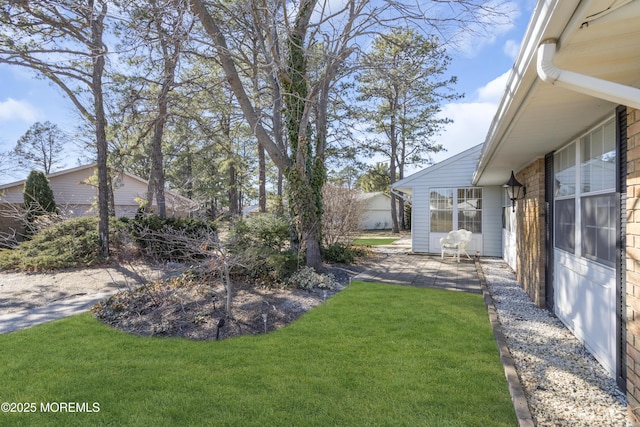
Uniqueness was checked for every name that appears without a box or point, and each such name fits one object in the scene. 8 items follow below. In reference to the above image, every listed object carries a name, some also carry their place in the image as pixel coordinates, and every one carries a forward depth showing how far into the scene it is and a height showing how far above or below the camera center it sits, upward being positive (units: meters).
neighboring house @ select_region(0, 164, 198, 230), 16.22 +1.43
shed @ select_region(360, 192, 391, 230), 29.33 +0.25
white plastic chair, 10.18 -0.82
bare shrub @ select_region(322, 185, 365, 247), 10.91 -0.01
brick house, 1.84 +0.59
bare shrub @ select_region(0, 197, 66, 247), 9.87 -0.08
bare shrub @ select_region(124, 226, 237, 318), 4.66 -0.56
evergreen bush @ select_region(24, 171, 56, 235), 13.91 +1.22
